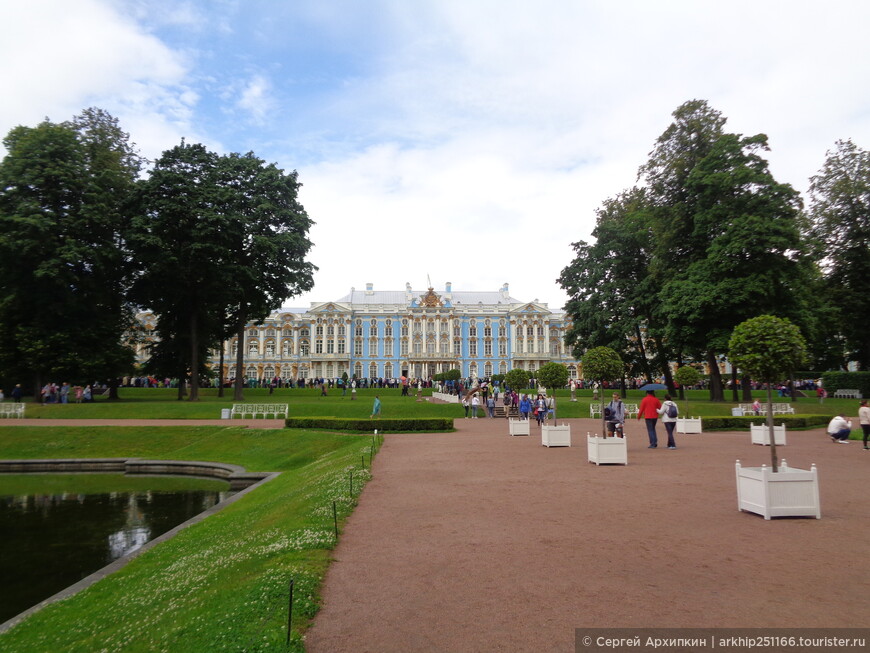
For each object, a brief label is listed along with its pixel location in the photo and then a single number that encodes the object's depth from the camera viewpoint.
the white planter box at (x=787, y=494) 7.38
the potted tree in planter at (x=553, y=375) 21.72
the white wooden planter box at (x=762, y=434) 16.03
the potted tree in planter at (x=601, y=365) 14.52
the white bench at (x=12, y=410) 25.91
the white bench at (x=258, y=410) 26.30
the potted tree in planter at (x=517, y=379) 27.01
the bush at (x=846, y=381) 37.09
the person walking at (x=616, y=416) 14.57
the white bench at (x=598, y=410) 27.63
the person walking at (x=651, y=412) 14.95
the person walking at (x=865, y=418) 14.70
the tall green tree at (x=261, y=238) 31.53
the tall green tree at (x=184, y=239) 29.72
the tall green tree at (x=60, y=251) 27.55
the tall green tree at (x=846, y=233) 32.75
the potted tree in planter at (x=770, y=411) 7.40
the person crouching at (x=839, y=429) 16.31
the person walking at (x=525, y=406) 21.92
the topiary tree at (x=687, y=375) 26.25
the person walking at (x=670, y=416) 15.39
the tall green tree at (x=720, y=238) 27.42
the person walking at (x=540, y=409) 22.71
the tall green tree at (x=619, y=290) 35.34
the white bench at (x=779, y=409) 25.89
